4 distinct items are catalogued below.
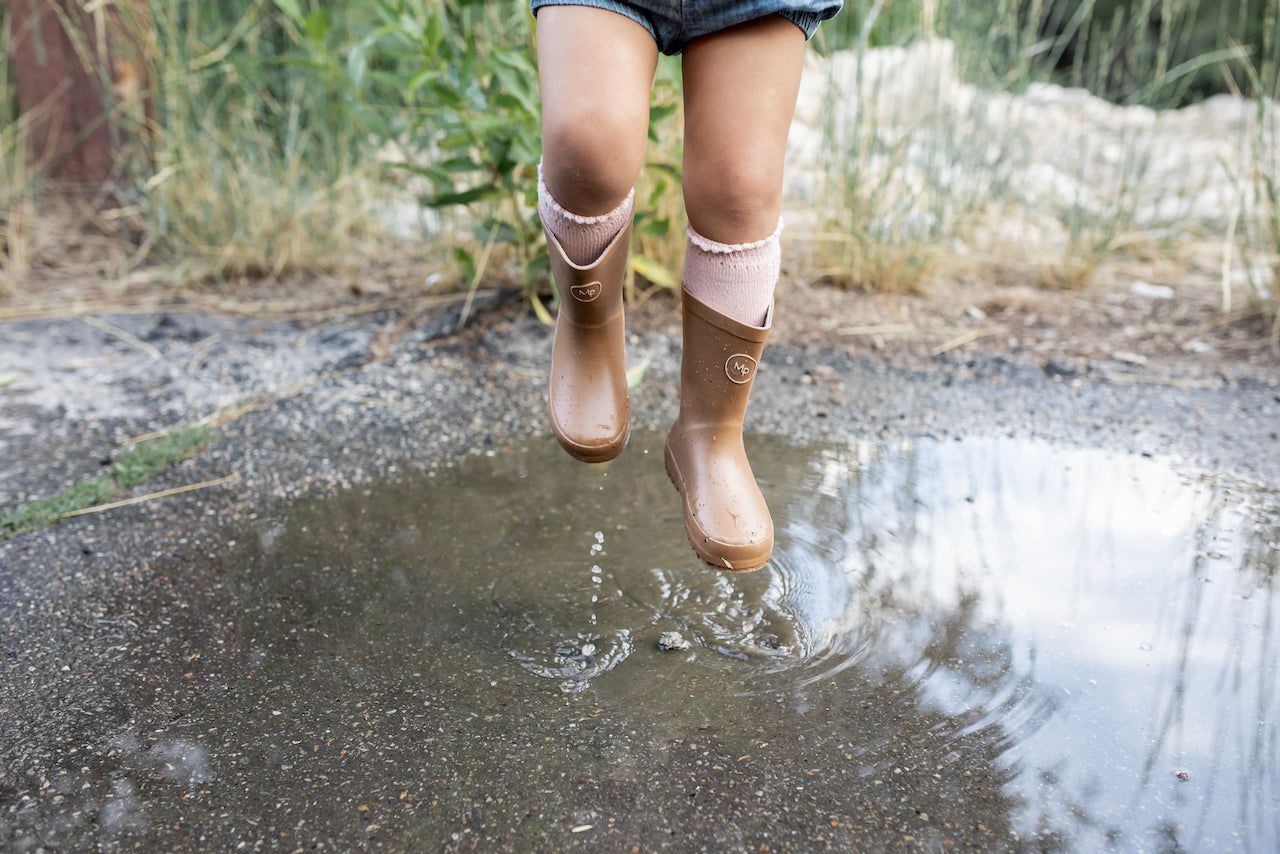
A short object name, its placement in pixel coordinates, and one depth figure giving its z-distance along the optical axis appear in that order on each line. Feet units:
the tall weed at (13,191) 11.19
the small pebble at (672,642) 4.82
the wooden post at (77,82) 11.57
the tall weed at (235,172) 11.05
